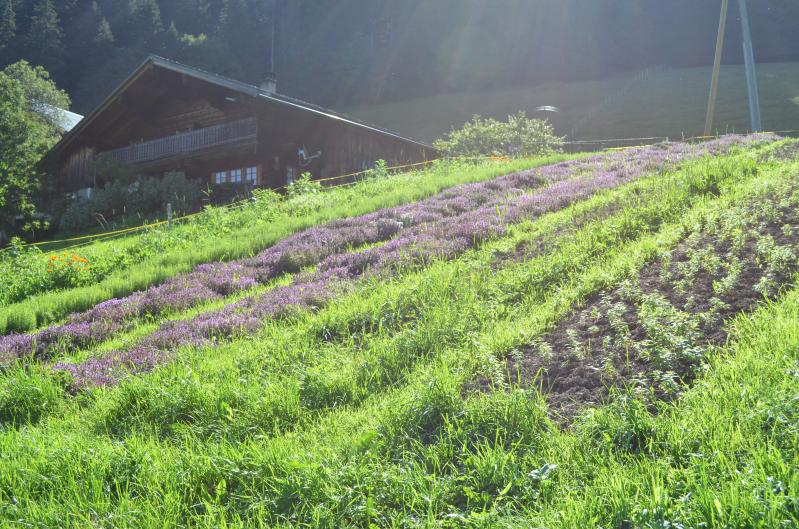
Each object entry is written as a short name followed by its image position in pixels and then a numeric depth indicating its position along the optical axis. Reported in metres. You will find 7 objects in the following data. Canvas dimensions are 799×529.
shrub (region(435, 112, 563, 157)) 35.34
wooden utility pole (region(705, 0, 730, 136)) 27.31
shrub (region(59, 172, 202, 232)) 29.50
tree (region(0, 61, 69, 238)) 30.58
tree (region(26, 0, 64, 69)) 76.50
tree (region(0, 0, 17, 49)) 74.50
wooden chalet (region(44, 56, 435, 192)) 31.31
